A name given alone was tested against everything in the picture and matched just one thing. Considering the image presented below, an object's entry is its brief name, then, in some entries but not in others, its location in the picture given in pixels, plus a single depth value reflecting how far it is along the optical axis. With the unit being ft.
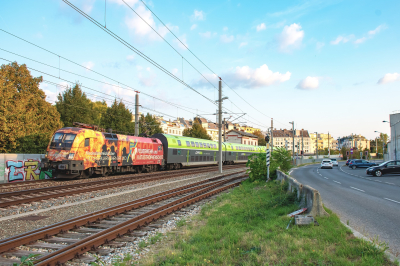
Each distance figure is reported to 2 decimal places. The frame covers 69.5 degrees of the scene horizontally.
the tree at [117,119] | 171.10
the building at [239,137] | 306.08
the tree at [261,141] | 393.29
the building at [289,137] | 590.14
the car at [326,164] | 151.23
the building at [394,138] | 149.69
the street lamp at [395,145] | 147.84
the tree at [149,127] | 197.26
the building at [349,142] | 648.29
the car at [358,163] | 150.25
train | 58.39
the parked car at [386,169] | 85.87
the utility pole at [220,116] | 87.11
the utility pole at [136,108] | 89.80
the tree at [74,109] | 159.94
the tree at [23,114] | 78.12
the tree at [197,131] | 254.47
